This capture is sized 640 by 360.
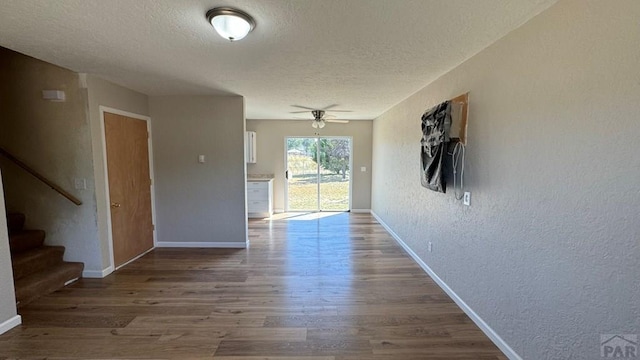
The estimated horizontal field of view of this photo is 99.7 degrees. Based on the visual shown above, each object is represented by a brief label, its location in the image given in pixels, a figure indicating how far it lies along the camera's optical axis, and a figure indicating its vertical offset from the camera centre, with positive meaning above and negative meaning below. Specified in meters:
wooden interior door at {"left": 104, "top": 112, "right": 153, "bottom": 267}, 3.42 -0.37
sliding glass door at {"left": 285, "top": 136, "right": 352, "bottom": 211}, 6.95 -0.36
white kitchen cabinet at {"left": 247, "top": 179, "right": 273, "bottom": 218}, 6.48 -0.92
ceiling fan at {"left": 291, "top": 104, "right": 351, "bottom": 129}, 5.02 +0.84
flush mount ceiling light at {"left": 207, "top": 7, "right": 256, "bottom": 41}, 1.67 +0.87
